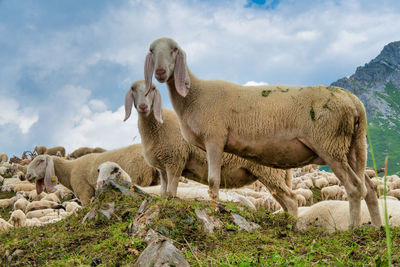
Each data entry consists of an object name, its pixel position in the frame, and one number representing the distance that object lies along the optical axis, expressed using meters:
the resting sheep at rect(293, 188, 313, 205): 18.67
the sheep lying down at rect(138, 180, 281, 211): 10.30
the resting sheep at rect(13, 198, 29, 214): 18.14
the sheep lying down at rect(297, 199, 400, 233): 7.68
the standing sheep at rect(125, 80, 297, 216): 7.96
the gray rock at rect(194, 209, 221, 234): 4.45
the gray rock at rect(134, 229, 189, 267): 3.01
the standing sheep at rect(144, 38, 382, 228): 5.47
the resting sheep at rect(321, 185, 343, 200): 19.48
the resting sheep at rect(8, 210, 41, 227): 13.21
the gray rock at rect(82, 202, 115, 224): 5.52
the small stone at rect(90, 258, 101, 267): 3.78
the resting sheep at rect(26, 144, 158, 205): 11.52
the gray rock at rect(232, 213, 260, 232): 4.78
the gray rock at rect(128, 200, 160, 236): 4.39
